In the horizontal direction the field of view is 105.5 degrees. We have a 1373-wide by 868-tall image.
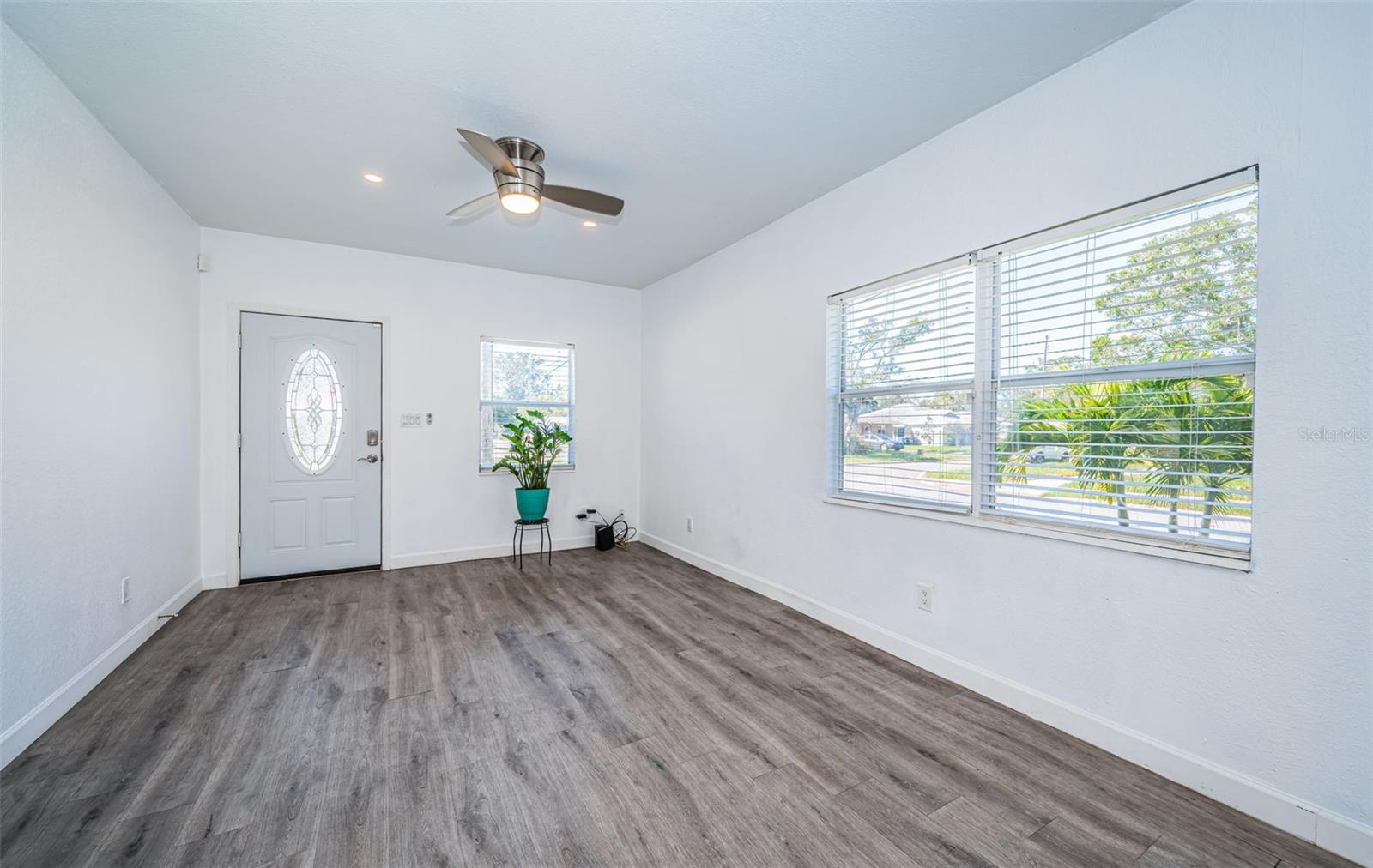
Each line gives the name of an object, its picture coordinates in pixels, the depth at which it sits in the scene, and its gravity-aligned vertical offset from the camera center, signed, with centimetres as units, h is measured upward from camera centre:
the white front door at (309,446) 404 -18
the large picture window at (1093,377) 175 +24
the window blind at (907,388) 256 +24
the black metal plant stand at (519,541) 477 -109
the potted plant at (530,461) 455 -31
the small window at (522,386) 485 +39
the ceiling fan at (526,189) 257 +120
